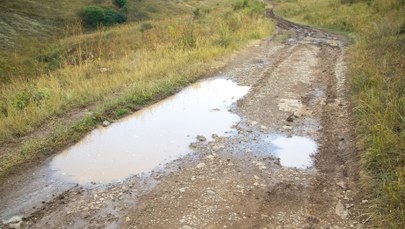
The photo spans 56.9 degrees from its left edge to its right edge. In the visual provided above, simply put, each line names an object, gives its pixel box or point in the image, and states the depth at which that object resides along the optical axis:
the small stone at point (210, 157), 5.58
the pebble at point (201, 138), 6.27
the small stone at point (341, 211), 4.14
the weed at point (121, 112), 7.31
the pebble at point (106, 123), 6.91
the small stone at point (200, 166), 5.30
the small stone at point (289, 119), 6.99
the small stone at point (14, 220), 4.18
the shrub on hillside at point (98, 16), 36.06
